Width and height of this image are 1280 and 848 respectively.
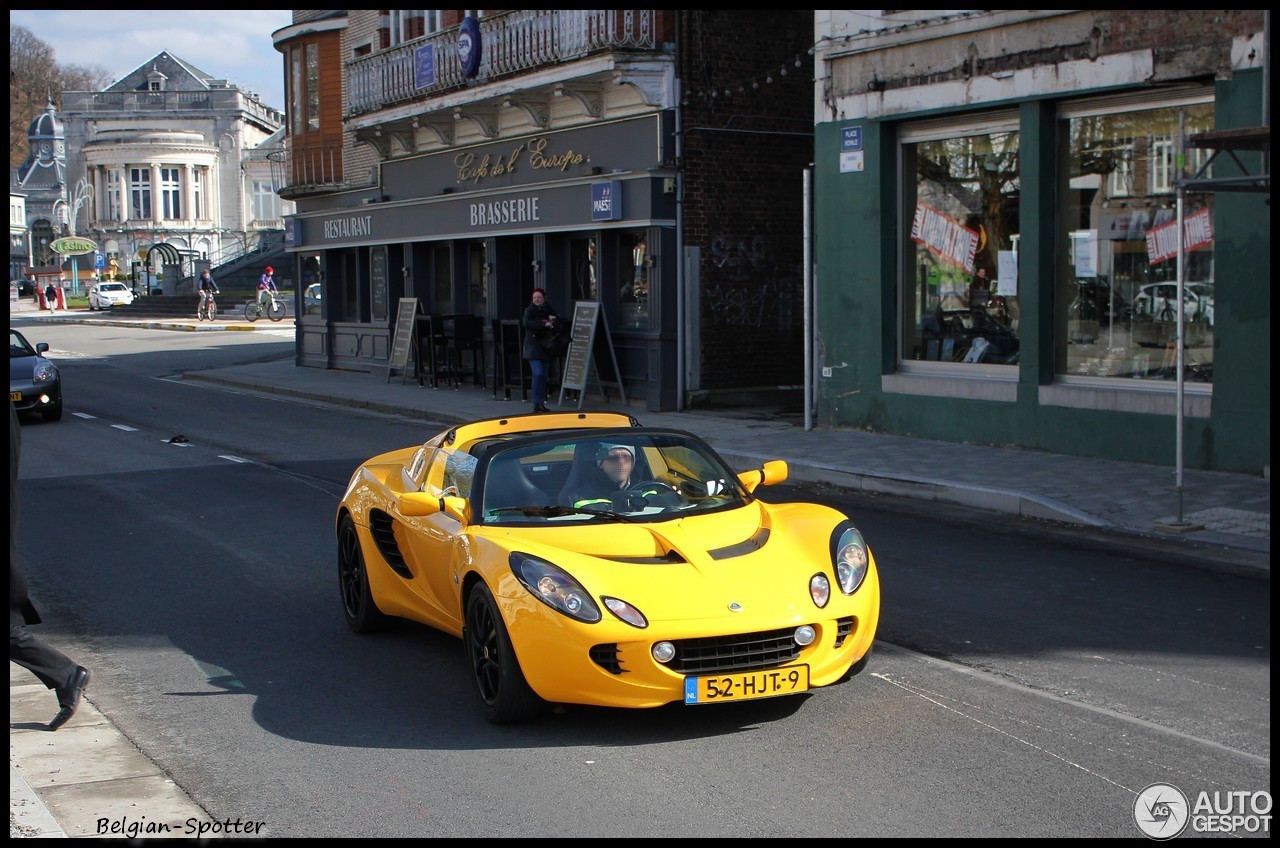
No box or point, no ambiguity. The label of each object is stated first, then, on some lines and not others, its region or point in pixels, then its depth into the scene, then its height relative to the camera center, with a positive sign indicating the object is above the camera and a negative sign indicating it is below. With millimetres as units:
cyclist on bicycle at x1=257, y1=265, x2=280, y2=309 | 54406 +1440
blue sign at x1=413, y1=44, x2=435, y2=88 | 25453 +4768
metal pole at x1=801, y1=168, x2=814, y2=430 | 16781 +174
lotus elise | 5668 -1086
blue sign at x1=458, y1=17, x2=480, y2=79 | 23781 +4798
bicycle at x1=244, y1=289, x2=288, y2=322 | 53906 +632
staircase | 61094 +1021
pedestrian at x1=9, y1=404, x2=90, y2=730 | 5934 -1422
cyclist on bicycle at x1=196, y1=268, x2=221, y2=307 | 55719 +1651
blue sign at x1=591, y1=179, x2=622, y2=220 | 20719 +1831
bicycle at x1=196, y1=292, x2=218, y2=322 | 55219 +782
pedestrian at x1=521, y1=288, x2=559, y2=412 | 20922 -149
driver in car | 6730 -798
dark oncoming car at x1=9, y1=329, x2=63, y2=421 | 19781 -799
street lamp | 95738 +9252
